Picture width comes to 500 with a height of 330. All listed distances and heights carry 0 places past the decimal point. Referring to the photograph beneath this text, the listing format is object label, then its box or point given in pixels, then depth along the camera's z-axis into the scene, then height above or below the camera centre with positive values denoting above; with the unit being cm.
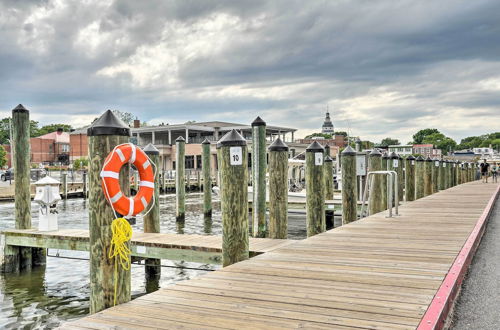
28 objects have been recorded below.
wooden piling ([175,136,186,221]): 1866 -98
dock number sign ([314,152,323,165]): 819 +15
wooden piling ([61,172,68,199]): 3040 -115
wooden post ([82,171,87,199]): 3104 -119
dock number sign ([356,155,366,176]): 1105 +2
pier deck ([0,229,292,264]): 696 -122
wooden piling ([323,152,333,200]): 1504 -36
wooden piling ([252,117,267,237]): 1158 -25
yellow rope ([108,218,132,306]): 410 -63
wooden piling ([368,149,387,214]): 1171 -54
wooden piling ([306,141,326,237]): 821 -39
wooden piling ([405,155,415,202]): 1533 -51
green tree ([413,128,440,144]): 18325 +1209
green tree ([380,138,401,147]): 16485 +873
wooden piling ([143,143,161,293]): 877 -122
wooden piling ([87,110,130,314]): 406 -42
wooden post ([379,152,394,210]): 1201 -32
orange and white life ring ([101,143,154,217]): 399 -10
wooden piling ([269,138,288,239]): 809 -43
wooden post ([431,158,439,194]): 1986 -48
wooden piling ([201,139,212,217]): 1950 -43
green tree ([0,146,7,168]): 7241 +222
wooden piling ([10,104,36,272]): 944 -12
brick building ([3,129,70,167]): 7738 +363
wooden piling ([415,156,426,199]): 1683 -47
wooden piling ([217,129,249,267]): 578 -36
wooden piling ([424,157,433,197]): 1834 -47
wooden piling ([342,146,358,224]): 996 -43
